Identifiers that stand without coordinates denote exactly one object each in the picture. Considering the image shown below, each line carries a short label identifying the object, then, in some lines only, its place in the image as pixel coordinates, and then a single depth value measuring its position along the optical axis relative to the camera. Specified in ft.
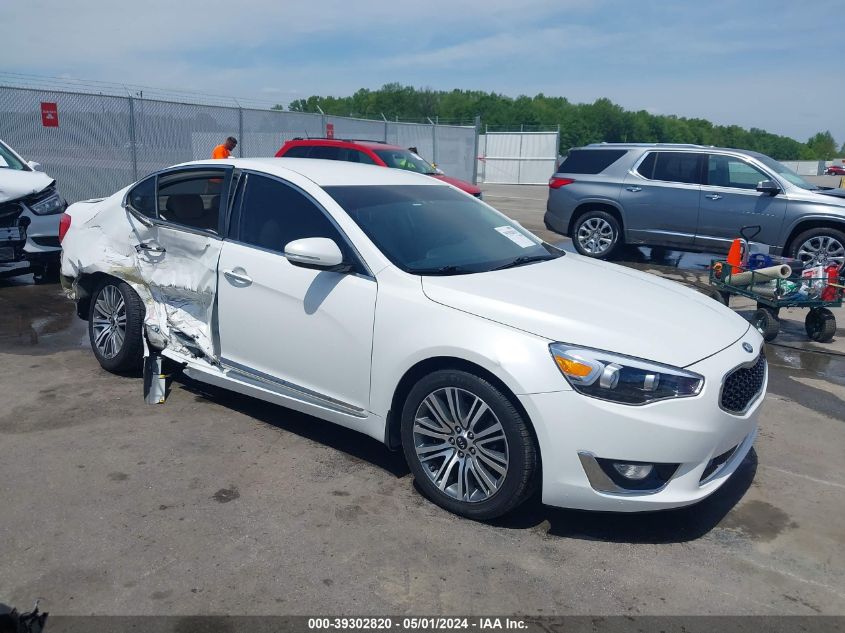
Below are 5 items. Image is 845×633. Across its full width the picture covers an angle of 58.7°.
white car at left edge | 26.84
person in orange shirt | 44.96
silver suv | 32.96
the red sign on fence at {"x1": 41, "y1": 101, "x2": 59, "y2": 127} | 44.50
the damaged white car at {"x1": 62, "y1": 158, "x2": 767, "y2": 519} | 10.80
